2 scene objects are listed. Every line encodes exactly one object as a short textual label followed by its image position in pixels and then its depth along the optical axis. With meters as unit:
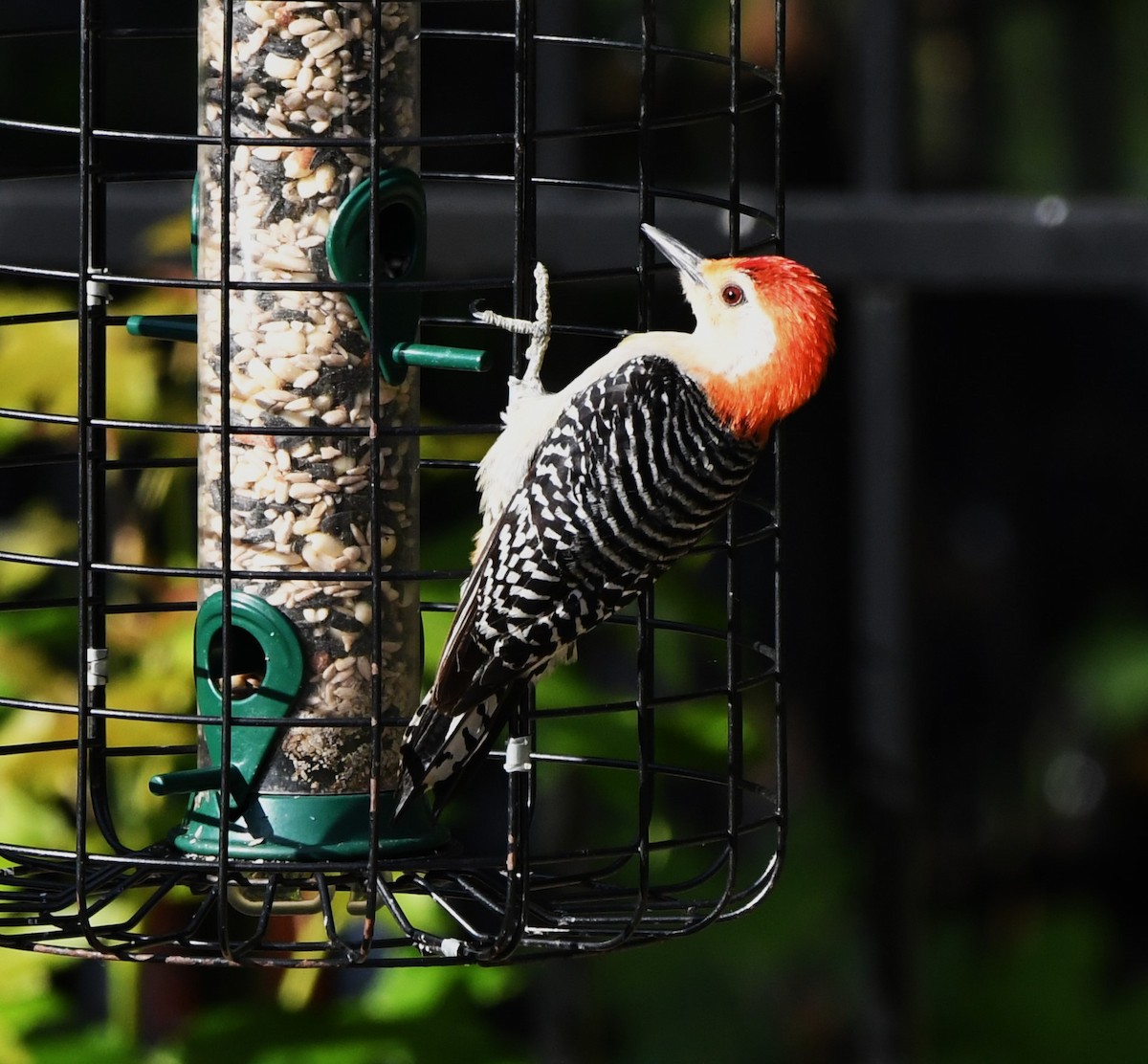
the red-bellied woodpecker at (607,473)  6.57
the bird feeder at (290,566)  6.00
